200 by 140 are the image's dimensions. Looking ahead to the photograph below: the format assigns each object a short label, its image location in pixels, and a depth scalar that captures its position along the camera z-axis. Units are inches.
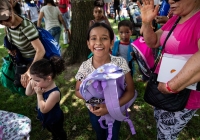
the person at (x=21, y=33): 69.5
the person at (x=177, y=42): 47.7
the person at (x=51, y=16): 181.9
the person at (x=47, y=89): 69.7
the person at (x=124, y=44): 110.1
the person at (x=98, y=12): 144.9
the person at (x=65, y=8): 243.7
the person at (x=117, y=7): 393.1
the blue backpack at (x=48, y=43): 83.0
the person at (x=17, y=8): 131.5
